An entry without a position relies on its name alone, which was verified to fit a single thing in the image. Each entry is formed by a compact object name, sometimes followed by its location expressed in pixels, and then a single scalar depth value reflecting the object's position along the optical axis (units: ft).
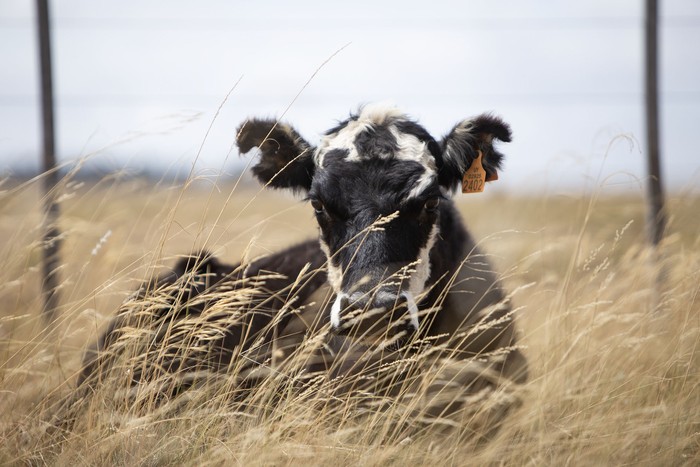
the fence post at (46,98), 33.22
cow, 19.90
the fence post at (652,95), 36.86
